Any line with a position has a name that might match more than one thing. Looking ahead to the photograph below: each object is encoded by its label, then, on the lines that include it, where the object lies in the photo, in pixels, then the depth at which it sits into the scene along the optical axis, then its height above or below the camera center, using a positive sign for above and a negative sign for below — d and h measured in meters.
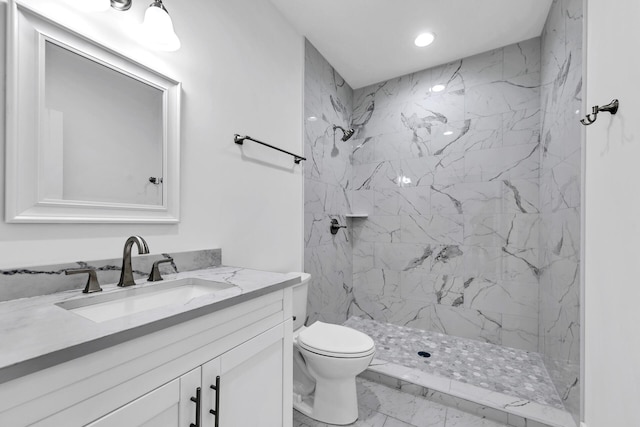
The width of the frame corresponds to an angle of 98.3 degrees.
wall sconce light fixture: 1.11 +0.75
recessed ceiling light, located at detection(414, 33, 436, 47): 2.27 +1.45
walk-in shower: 2.02 +0.05
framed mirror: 0.88 +0.30
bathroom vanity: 0.52 -0.37
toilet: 1.52 -0.88
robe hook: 1.01 +0.40
